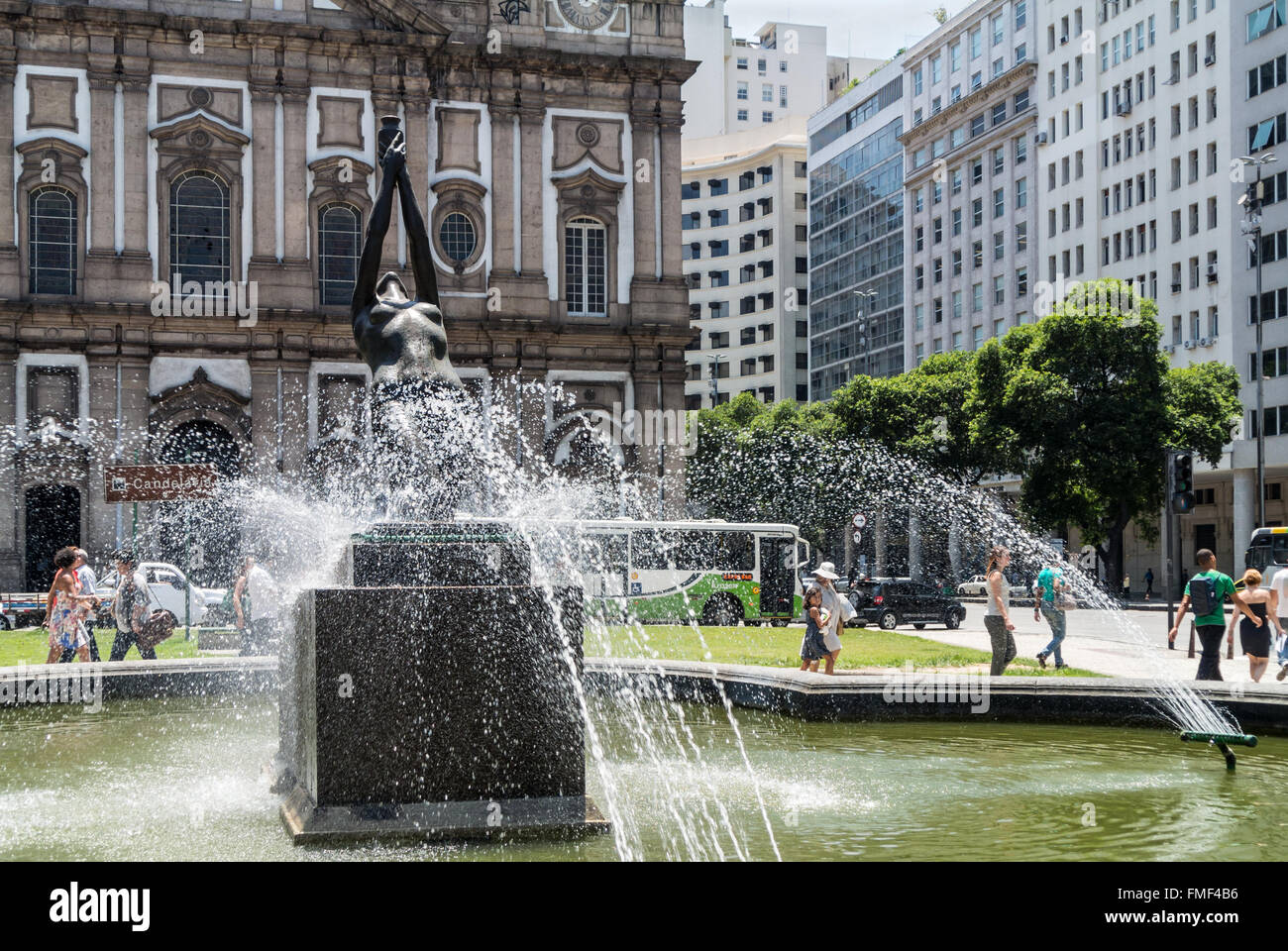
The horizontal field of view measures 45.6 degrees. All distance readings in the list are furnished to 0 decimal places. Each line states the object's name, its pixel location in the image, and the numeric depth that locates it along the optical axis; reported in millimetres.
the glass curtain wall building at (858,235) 88562
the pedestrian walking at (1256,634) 16594
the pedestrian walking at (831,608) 16688
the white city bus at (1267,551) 43875
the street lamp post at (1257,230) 47938
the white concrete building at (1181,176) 57312
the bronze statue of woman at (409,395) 9555
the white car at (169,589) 30172
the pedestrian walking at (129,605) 17672
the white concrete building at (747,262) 103500
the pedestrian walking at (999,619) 16250
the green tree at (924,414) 55625
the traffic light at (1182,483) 24281
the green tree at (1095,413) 49719
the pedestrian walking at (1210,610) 16172
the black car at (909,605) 37406
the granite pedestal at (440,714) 7859
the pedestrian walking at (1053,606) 19375
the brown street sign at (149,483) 22891
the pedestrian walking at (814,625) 16703
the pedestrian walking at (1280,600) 19625
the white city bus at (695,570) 36625
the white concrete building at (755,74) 113750
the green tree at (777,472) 61906
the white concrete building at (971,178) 76062
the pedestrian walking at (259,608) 17484
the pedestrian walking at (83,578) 16500
